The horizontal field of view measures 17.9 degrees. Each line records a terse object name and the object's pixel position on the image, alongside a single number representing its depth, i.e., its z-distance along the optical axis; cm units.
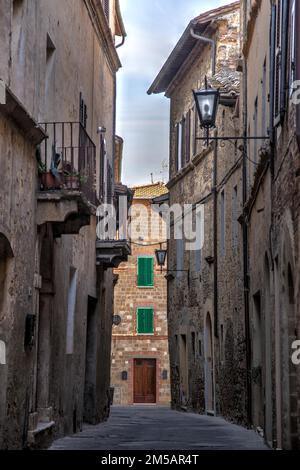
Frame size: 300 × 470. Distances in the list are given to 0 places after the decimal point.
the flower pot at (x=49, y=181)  1295
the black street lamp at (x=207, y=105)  1380
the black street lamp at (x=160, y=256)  3105
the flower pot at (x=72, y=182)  1348
